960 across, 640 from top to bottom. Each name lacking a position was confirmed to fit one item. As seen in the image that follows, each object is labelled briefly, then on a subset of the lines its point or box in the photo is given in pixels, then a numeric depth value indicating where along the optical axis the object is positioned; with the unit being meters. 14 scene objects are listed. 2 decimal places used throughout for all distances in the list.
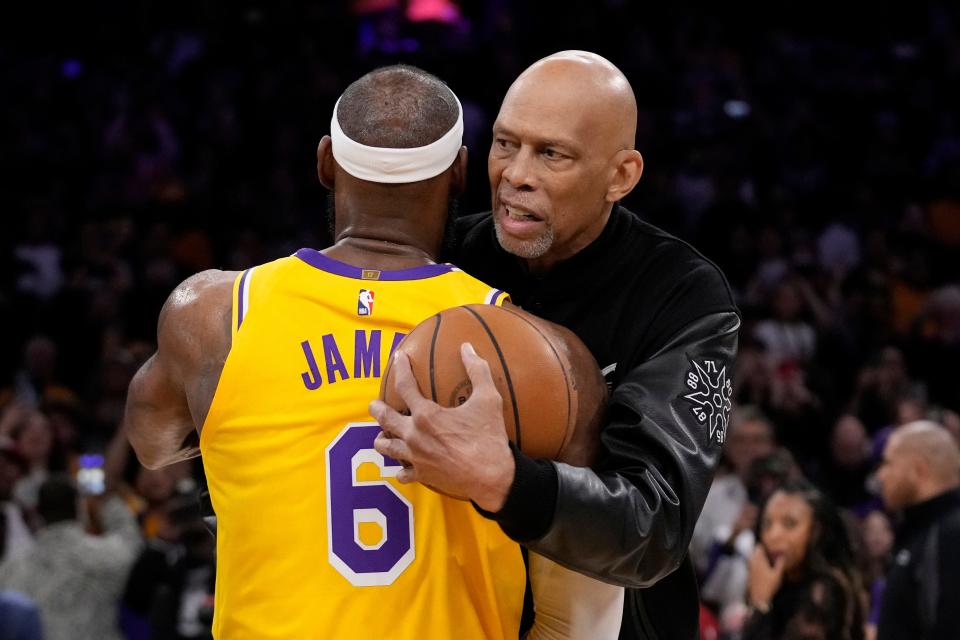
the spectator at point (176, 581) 6.97
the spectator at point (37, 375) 9.66
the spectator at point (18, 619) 6.07
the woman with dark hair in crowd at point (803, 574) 5.82
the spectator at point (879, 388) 9.86
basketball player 2.75
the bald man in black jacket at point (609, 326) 2.51
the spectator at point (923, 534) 6.11
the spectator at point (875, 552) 7.54
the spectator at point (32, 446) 8.52
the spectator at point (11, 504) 7.88
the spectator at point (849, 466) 9.25
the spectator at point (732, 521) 7.44
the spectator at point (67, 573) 7.16
